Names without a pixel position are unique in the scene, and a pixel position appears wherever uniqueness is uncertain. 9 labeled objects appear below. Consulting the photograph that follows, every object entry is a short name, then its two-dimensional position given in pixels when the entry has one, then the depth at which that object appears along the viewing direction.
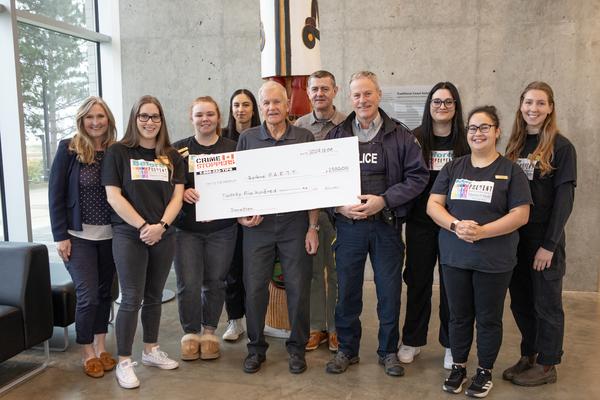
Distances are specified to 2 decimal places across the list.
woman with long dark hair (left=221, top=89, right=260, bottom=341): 3.27
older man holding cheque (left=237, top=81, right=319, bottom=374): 2.82
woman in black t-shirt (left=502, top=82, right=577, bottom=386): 2.52
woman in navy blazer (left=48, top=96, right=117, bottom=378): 2.72
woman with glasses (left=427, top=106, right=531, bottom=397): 2.42
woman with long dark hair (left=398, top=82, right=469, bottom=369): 2.78
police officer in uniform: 2.68
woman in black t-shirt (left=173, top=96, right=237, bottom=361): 2.91
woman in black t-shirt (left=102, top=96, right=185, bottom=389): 2.67
